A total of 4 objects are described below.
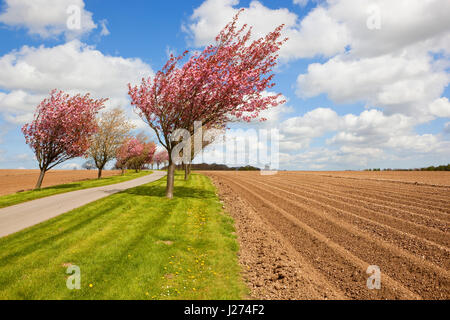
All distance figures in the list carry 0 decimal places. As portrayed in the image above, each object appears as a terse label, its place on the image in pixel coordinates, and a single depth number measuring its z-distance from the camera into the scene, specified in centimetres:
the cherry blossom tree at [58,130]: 2436
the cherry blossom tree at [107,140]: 3881
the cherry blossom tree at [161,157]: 10025
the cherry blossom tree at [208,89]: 1568
